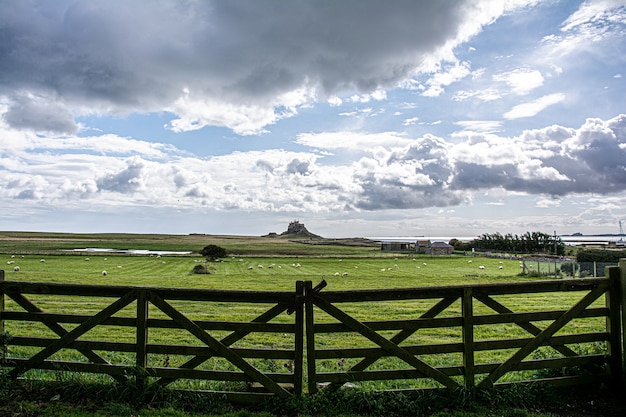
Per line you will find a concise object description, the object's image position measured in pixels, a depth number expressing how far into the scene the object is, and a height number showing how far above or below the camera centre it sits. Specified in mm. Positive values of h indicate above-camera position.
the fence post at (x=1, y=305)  7488 -1306
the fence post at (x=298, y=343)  6746 -1860
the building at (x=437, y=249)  122625 -6889
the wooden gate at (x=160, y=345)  6770 -1868
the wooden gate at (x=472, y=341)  6754 -1952
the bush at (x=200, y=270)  49250 -4837
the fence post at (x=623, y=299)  7348 -1340
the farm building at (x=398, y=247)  150000 -7632
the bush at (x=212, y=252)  75062 -4174
